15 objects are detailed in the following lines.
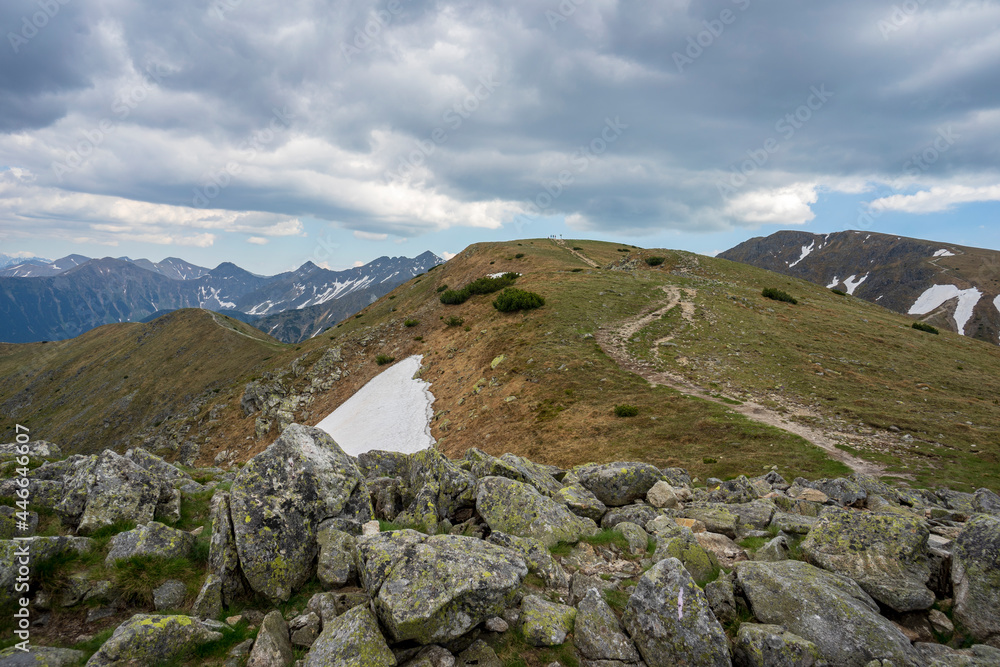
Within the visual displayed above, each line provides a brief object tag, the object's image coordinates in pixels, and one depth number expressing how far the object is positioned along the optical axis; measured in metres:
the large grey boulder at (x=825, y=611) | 6.84
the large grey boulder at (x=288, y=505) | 8.75
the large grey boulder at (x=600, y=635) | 7.36
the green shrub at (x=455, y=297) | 59.78
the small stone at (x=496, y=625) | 7.61
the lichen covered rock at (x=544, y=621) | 7.55
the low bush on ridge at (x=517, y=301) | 46.19
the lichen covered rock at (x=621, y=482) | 15.06
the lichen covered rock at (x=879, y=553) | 8.12
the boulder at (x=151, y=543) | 8.87
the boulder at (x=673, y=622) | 7.05
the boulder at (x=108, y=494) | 10.25
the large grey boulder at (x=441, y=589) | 6.91
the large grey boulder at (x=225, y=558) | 8.52
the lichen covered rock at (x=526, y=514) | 11.28
